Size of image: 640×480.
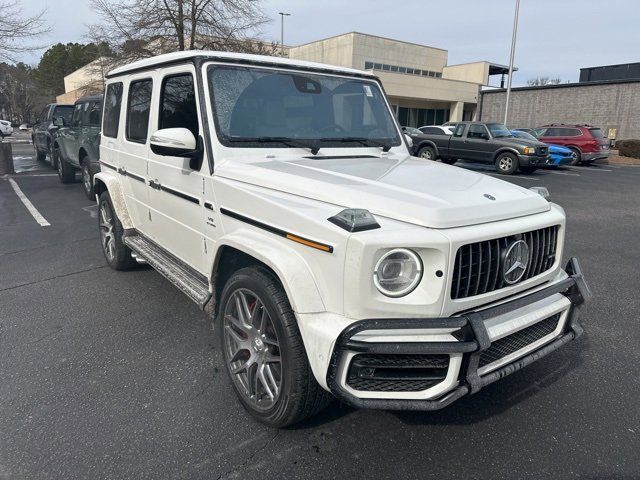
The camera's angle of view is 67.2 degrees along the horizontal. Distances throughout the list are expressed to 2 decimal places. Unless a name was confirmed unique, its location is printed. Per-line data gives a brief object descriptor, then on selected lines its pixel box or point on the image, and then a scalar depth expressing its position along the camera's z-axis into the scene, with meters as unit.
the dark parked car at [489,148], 15.76
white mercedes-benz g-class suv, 2.12
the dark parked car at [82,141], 9.33
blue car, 18.53
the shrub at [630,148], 24.59
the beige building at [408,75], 37.81
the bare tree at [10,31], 15.10
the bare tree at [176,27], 16.20
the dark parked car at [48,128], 13.57
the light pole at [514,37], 28.34
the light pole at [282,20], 44.79
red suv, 19.89
